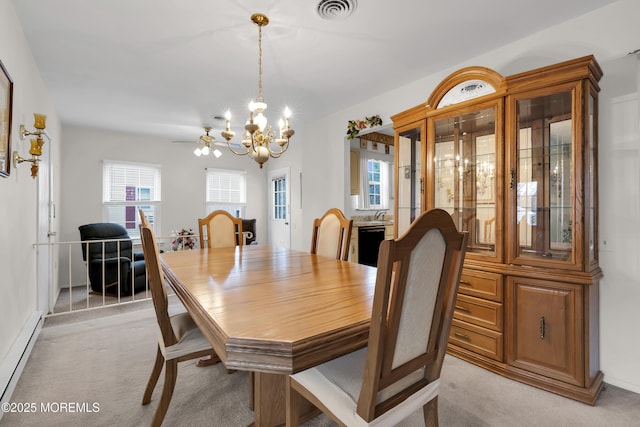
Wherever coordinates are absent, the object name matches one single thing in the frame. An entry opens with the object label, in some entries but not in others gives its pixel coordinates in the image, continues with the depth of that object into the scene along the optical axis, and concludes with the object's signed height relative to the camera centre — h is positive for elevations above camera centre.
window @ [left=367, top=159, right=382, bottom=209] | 5.08 +0.50
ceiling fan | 3.32 +0.78
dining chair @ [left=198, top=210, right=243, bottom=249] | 3.13 -0.19
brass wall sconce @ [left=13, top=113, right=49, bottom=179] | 2.06 +0.47
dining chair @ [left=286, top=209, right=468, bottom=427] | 0.88 -0.44
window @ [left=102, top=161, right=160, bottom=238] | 4.98 +0.33
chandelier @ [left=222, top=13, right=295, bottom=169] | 2.07 +0.60
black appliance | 4.33 -0.44
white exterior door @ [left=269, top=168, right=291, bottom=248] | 5.96 +0.09
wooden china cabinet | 1.83 +0.03
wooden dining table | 0.87 -0.36
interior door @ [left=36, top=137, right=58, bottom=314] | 3.07 -0.26
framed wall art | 1.79 +0.57
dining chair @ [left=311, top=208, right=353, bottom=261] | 2.39 -0.19
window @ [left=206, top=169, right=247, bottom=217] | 5.94 +0.44
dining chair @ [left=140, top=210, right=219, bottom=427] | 1.38 -0.64
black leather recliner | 4.08 -0.72
